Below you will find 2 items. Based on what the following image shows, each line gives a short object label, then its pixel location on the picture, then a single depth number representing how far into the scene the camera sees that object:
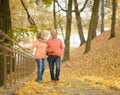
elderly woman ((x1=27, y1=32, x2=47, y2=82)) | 12.39
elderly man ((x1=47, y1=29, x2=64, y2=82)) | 12.64
